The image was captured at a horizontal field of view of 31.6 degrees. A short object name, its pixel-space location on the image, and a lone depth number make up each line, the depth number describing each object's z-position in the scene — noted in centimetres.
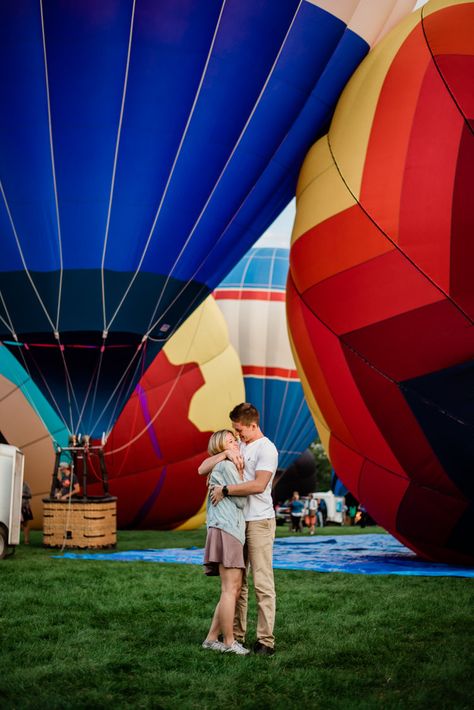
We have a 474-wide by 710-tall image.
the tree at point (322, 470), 5138
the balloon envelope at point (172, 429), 1261
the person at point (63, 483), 1001
